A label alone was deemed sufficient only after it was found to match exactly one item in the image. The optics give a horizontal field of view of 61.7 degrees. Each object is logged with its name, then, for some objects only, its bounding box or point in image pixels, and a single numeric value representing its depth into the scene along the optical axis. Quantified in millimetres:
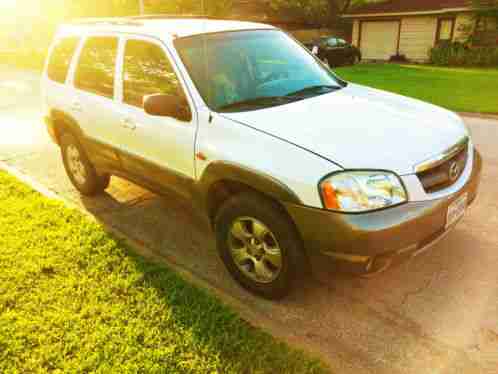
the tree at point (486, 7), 22344
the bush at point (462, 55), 21953
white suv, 2521
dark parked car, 21922
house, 24125
